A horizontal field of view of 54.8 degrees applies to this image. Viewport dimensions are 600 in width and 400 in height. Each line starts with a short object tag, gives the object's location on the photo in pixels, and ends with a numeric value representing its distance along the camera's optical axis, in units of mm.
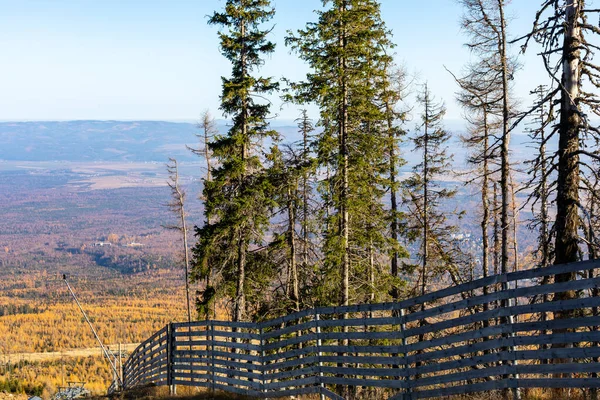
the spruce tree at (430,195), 23469
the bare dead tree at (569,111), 10016
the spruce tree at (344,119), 19109
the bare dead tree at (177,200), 32344
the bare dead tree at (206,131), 31234
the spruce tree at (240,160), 21203
